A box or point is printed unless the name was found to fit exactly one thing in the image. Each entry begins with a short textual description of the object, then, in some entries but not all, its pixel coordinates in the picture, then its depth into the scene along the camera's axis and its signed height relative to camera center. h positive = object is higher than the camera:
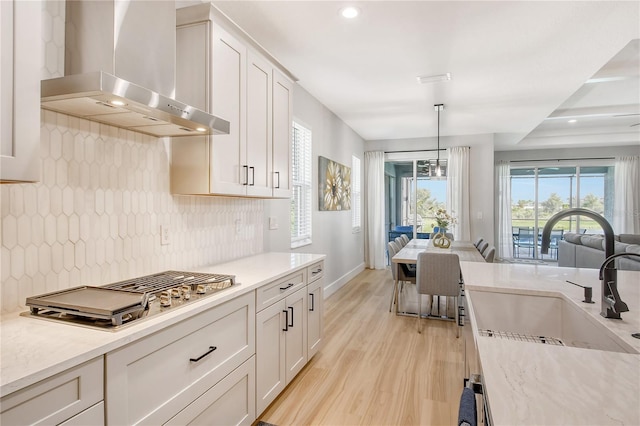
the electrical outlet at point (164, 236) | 2.11 -0.14
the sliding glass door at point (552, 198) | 8.12 +0.36
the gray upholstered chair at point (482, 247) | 4.57 -0.45
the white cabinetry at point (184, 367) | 1.19 -0.63
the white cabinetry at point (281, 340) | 2.03 -0.82
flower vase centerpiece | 4.77 -0.27
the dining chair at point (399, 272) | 4.21 -0.72
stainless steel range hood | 1.34 +0.66
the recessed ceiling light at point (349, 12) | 2.38 +1.38
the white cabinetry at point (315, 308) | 2.72 -0.77
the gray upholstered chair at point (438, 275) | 3.56 -0.63
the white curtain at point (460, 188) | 6.62 +0.47
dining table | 3.95 -0.49
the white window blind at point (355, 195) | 6.36 +0.33
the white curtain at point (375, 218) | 7.01 -0.10
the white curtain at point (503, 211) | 8.27 +0.05
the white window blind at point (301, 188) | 4.05 +0.29
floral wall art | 4.70 +0.40
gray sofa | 4.38 -0.57
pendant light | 4.73 +0.85
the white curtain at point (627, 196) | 7.70 +0.39
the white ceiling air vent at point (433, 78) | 3.61 +1.40
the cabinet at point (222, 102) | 2.08 +0.71
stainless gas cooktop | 1.23 -0.35
